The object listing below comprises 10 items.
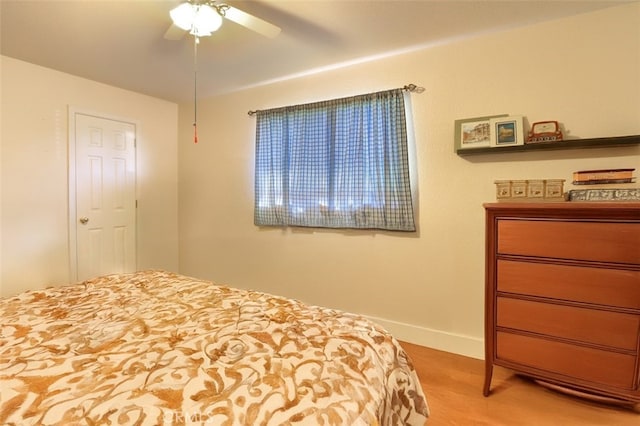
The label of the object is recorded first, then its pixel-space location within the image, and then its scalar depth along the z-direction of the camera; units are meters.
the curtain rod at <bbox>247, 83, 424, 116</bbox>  2.46
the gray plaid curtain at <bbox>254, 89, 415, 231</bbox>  2.51
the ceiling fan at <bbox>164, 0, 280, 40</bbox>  1.64
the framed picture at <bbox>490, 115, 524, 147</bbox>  2.07
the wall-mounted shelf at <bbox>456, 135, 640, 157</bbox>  1.80
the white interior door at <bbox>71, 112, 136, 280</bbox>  3.01
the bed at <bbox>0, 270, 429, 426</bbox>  0.71
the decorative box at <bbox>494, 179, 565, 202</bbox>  1.75
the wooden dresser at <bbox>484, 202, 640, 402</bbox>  1.50
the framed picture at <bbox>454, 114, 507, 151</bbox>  2.18
